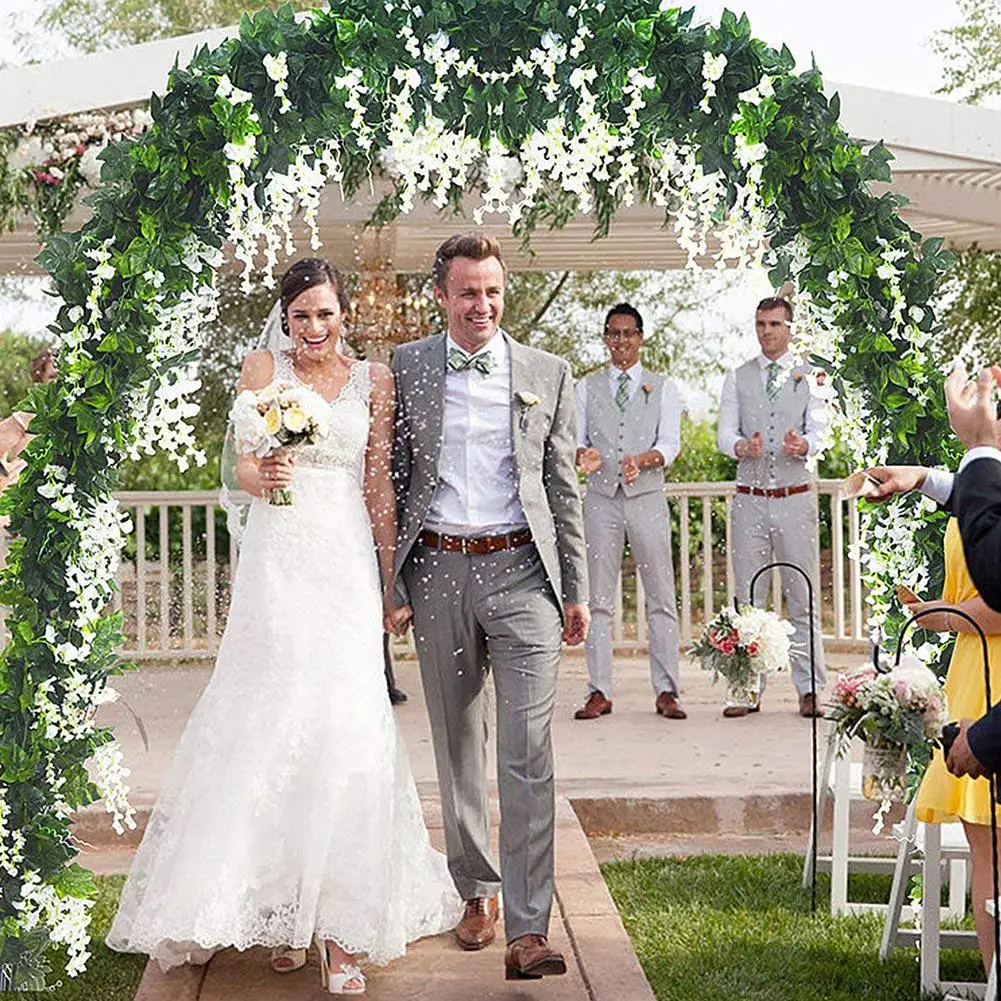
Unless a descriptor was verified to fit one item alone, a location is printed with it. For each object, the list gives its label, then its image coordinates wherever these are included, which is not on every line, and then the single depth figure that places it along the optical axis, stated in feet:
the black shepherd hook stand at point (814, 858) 17.80
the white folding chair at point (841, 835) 17.48
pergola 23.53
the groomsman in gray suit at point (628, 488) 28.53
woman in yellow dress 13.10
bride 14.35
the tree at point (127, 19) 78.33
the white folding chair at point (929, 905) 14.46
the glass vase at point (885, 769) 13.19
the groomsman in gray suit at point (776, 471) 28.22
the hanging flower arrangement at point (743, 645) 21.75
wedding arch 14.66
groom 14.94
